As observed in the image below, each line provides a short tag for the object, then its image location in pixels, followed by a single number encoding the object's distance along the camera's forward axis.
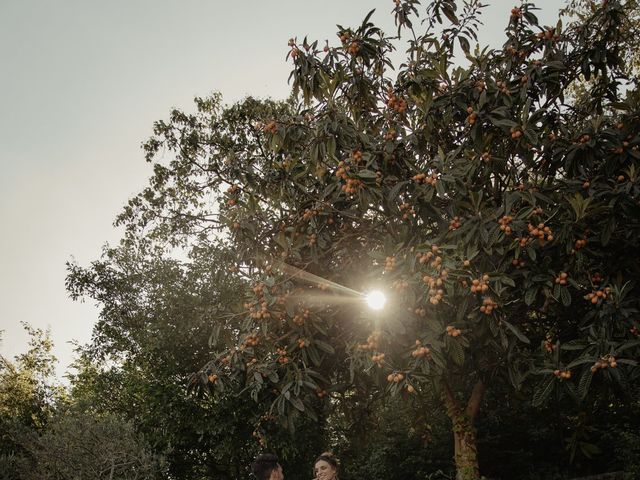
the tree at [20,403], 11.55
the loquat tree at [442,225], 5.66
